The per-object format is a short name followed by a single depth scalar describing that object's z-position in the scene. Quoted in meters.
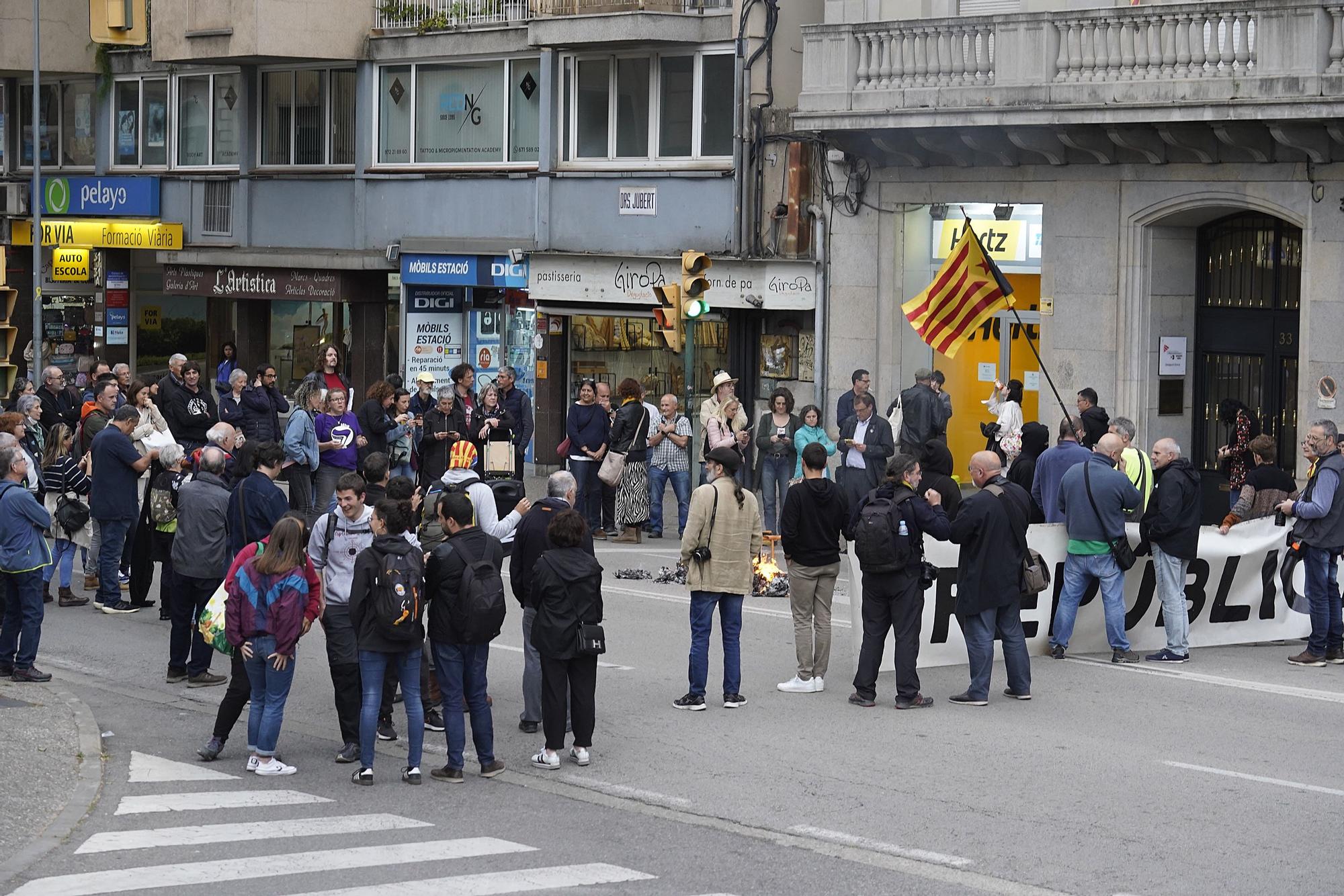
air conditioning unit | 35.97
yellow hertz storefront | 23.45
